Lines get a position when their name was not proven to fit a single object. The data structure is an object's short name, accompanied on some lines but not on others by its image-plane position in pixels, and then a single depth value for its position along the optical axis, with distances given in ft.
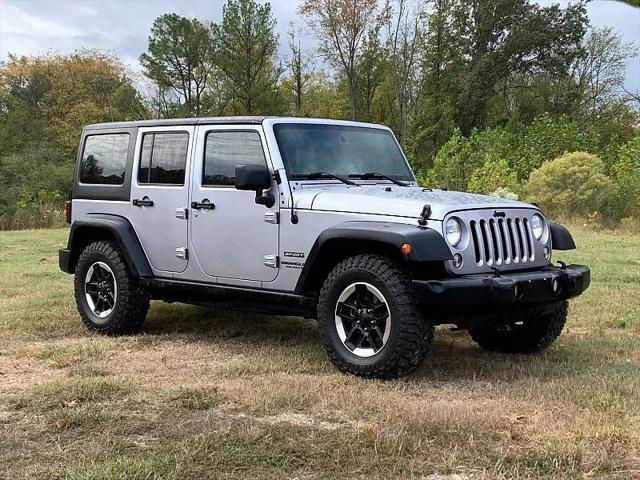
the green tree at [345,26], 130.82
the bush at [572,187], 59.57
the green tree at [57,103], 138.62
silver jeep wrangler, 15.17
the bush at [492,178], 66.18
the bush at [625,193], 59.62
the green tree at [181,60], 128.47
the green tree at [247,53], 123.75
